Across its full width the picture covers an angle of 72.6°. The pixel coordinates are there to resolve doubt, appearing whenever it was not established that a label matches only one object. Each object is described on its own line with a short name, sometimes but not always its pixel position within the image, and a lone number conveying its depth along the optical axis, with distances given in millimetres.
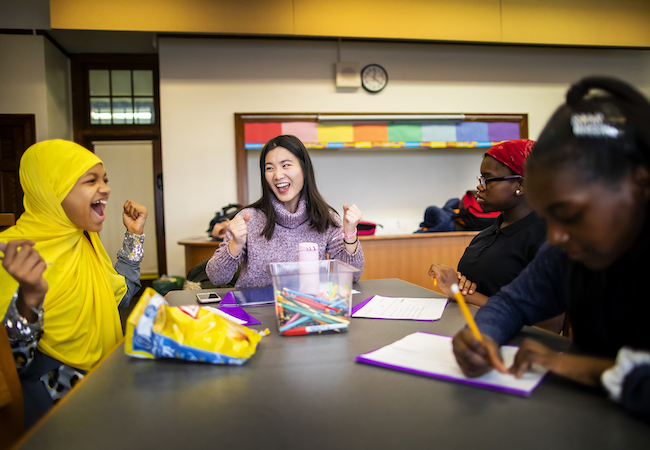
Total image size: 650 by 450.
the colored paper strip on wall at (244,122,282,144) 4328
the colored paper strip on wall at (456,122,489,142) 4602
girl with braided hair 636
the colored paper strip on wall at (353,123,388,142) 4430
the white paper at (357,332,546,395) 724
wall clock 4496
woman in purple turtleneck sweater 1861
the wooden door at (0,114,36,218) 4520
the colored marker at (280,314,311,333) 1045
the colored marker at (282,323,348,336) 1045
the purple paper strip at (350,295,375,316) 1301
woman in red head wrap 1479
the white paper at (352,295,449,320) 1205
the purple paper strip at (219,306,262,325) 1184
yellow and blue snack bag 856
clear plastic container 1051
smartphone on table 1492
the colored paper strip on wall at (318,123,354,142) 4406
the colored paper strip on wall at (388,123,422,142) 4477
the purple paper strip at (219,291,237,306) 1412
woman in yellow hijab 1102
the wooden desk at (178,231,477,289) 3754
